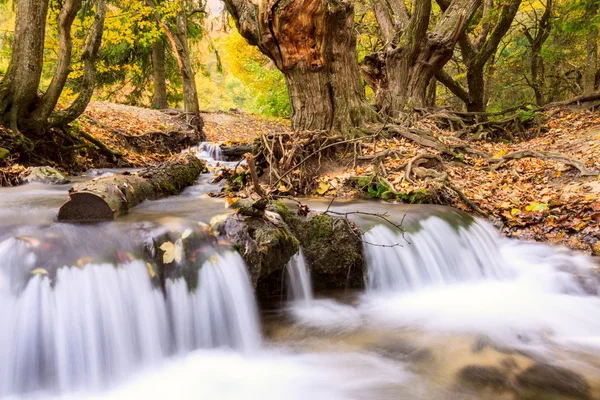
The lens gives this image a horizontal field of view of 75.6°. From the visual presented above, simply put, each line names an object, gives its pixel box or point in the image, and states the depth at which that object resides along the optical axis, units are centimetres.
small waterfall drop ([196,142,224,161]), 1065
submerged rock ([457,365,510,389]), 265
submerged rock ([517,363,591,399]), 262
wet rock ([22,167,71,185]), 607
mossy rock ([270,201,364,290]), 419
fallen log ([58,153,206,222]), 355
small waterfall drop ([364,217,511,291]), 450
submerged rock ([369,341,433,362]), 311
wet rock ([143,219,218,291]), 317
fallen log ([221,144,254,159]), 1022
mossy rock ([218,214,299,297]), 343
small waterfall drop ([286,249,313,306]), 408
